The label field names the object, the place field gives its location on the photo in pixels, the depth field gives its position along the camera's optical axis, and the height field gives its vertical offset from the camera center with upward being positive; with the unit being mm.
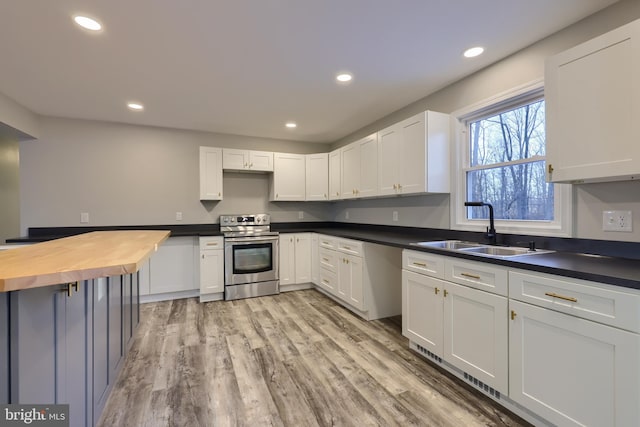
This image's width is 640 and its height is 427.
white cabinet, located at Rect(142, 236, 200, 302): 3689 -751
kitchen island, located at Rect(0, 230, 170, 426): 922 -445
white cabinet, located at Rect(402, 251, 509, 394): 1662 -717
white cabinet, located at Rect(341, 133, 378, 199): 3346 +576
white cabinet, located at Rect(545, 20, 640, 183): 1391 +558
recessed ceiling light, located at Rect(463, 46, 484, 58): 2146 +1254
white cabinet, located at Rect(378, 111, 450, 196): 2615 +574
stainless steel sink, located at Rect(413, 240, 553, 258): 2006 -274
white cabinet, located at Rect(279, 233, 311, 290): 4094 -659
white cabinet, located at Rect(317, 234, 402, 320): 3029 -724
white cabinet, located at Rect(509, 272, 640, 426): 1166 -662
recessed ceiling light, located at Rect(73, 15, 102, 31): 1783 +1235
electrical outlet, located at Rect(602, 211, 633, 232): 1630 -49
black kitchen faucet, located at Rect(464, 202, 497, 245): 2266 -130
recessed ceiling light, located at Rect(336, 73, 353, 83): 2547 +1255
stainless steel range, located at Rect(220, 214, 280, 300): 3777 -686
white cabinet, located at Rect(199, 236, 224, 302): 3693 -710
